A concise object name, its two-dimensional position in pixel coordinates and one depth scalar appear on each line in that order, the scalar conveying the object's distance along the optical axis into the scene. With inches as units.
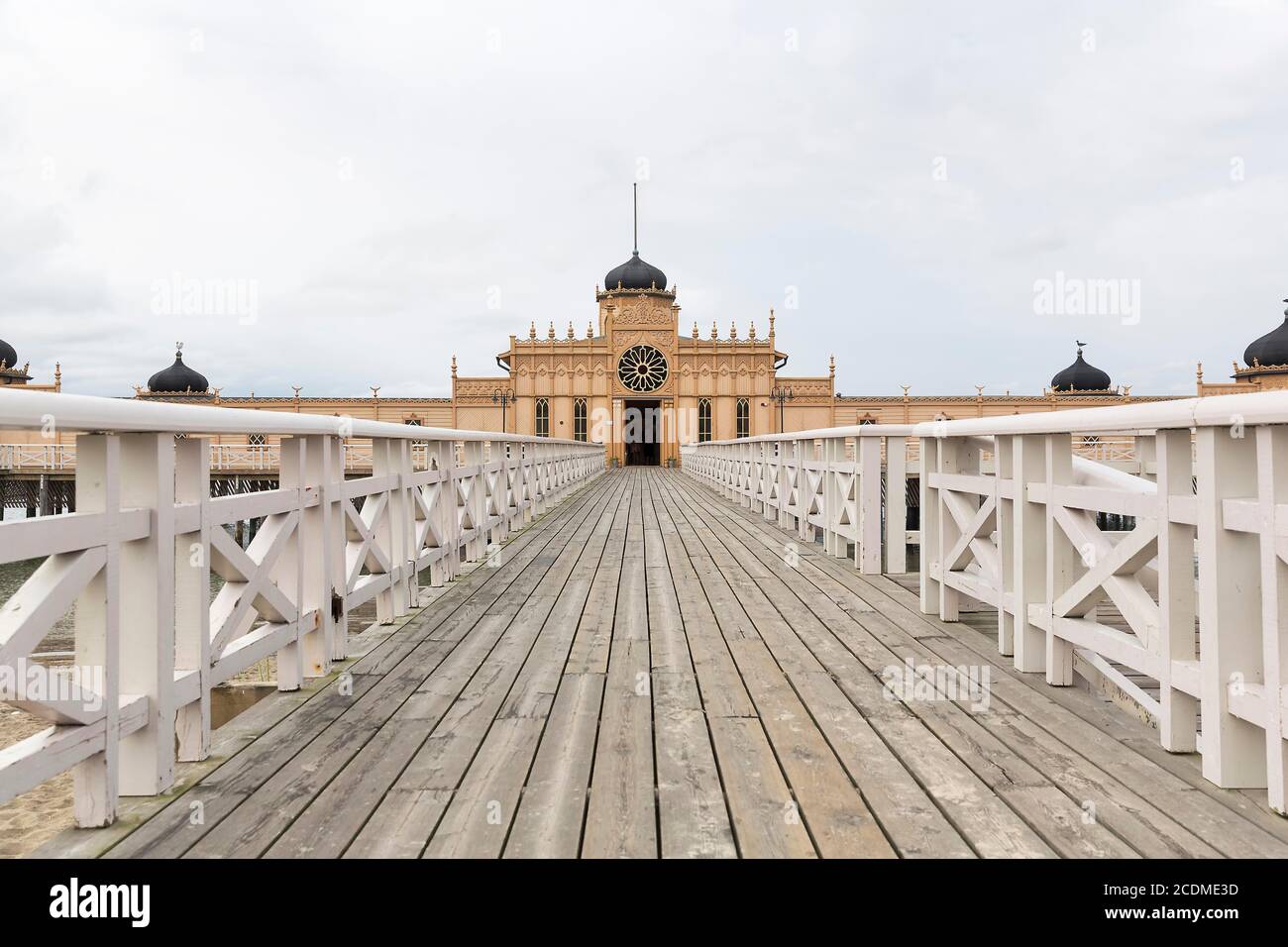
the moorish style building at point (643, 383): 1790.1
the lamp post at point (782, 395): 1827.3
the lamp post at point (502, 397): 1827.0
